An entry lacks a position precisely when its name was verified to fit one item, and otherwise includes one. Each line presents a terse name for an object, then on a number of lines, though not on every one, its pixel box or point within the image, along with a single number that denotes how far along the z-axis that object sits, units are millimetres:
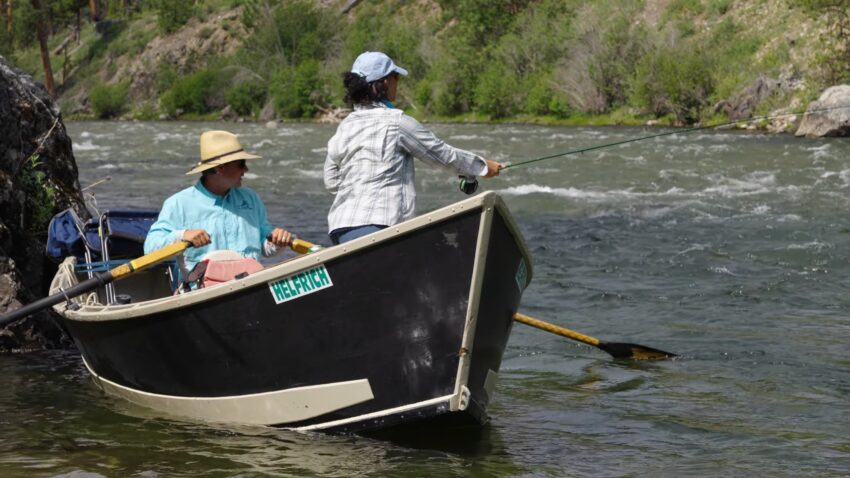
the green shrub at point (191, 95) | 77625
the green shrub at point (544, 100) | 49906
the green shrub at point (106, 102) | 82188
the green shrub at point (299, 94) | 68750
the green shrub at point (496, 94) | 53906
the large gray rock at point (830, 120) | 32000
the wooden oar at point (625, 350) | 8922
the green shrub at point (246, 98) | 73938
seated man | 6988
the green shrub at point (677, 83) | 43688
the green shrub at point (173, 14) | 93625
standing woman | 6508
